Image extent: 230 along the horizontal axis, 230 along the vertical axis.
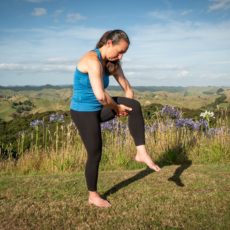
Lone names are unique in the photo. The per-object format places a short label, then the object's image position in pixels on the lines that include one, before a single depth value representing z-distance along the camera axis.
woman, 2.84
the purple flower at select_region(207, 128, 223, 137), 5.99
